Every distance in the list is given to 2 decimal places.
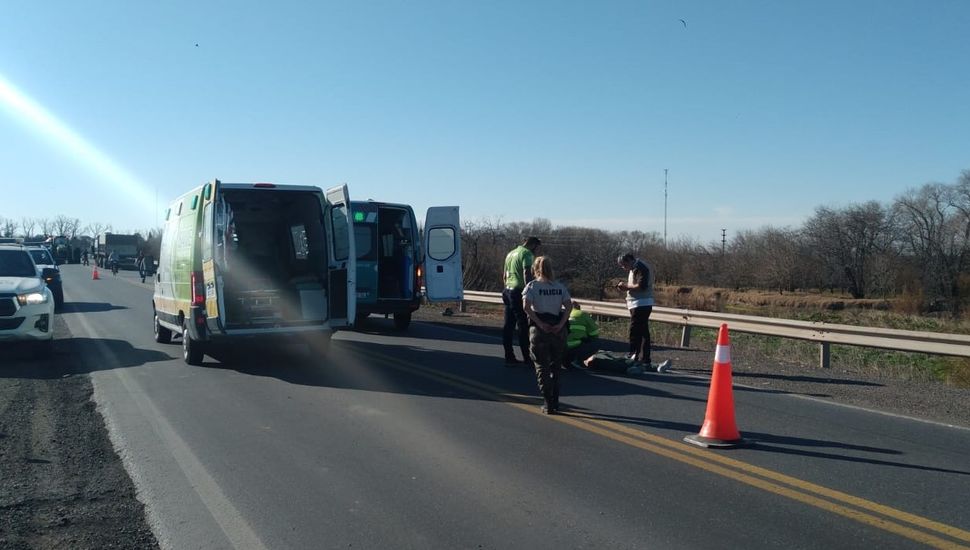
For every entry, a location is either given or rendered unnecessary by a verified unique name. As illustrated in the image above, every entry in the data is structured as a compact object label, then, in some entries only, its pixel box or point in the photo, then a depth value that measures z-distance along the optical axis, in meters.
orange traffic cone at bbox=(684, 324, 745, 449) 6.57
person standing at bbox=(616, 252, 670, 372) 10.77
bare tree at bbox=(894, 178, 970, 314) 37.75
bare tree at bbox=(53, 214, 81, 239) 140.75
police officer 7.86
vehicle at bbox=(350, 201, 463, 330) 15.98
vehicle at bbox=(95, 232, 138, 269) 58.75
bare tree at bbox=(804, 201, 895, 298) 43.16
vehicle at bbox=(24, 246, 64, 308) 20.20
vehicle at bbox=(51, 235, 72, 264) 58.64
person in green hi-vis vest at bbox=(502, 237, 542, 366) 10.88
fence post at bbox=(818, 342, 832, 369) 11.73
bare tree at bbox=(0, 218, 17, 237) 102.44
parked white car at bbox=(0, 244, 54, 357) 11.49
